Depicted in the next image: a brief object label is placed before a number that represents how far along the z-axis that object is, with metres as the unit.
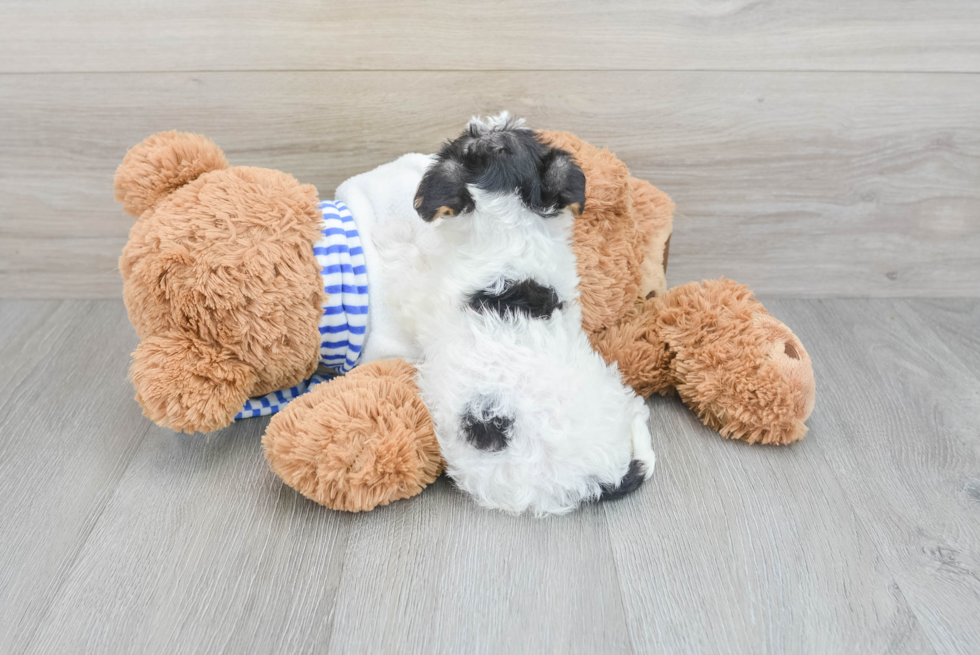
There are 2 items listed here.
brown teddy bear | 0.76
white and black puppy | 0.73
